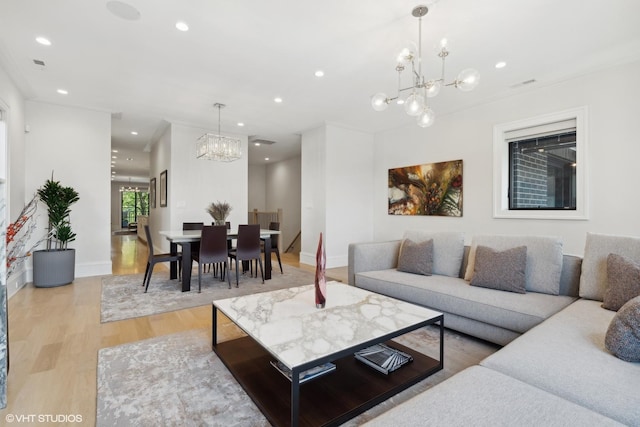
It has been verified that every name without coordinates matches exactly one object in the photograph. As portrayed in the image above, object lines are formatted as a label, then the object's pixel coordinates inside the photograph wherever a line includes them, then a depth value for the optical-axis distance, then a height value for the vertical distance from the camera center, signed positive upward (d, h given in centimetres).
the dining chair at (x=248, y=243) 454 -48
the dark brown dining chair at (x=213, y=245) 414 -48
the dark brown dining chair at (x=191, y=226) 544 -27
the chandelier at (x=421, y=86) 233 +102
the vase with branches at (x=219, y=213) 493 -3
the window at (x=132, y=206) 1686 +29
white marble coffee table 149 -68
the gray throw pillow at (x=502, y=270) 252 -50
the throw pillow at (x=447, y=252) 317 -43
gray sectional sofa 100 -66
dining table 405 -57
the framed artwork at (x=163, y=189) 626 +47
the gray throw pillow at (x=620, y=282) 189 -44
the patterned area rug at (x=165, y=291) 331 -107
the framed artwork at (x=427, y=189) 509 +42
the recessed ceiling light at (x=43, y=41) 298 +170
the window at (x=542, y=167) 379 +63
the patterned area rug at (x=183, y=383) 158 -107
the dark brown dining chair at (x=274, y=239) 546 -53
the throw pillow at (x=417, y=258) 319 -50
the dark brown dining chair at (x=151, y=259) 403 -66
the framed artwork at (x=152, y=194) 755 +44
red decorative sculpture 205 -46
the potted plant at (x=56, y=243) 419 -49
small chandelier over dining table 510 +110
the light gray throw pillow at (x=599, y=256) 216 -33
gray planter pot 418 -80
